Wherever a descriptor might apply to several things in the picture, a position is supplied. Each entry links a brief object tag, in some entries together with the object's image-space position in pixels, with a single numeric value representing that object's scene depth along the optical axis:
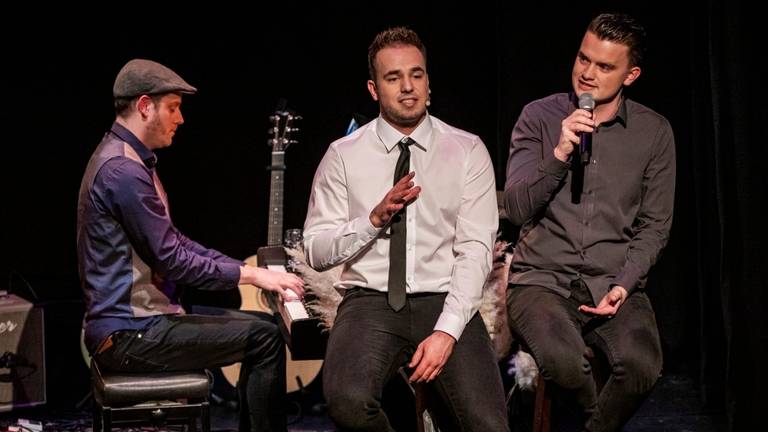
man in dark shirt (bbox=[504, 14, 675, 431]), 7.42
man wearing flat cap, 7.82
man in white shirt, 6.80
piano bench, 7.58
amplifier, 9.94
